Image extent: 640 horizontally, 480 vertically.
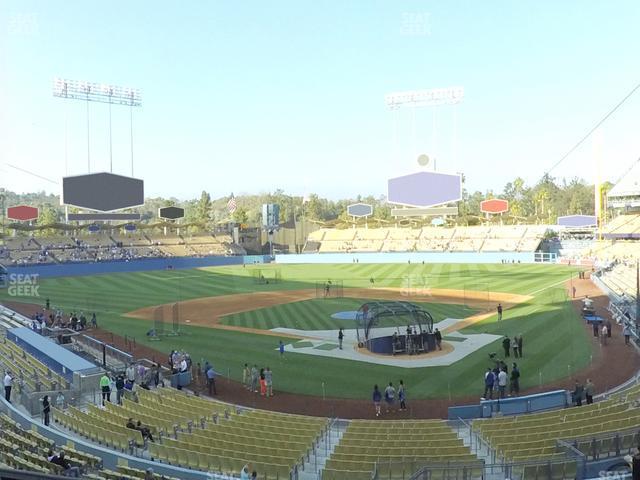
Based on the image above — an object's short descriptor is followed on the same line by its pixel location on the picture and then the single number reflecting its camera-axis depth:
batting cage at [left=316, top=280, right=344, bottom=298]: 47.97
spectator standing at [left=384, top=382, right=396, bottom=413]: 19.19
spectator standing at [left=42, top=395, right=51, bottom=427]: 16.28
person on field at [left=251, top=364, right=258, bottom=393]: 21.55
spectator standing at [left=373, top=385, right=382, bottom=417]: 18.62
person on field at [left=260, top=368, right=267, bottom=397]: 21.03
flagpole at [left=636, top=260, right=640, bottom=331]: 27.15
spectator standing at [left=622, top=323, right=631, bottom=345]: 26.93
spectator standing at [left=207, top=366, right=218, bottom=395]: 21.17
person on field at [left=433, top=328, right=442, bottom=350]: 27.33
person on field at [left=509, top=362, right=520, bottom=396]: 20.08
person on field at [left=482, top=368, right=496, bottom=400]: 19.56
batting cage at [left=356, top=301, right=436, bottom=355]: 26.59
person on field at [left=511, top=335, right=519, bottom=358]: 25.11
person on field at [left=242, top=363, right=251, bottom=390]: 22.06
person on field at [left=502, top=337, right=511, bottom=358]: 24.89
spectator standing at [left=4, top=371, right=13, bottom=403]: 18.15
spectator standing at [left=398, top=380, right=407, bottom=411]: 19.06
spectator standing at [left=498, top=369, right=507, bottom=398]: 19.69
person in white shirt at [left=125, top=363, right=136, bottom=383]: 20.69
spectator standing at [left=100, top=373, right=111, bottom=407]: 18.72
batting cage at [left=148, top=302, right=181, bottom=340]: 32.16
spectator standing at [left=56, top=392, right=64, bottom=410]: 17.59
